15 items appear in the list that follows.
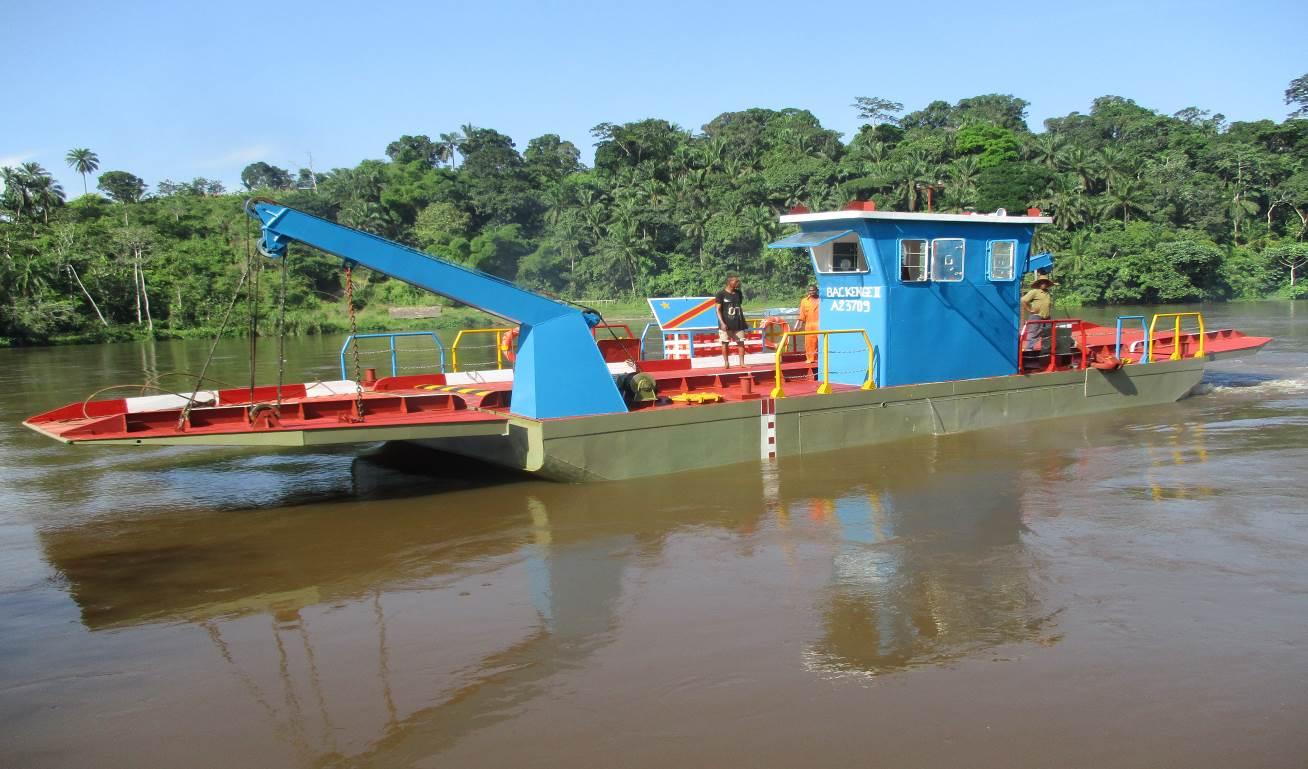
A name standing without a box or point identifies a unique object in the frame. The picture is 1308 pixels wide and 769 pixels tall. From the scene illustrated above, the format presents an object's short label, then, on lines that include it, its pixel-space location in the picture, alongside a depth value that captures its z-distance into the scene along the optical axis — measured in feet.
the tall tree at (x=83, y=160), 300.81
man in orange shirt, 43.27
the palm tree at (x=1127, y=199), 193.47
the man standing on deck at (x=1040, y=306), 42.86
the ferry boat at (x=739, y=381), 28.73
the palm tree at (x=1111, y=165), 203.62
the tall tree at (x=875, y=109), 320.50
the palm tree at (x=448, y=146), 354.95
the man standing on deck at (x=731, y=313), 39.37
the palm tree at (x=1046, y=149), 220.02
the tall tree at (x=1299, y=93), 335.06
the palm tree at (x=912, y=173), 211.41
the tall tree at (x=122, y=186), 318.94
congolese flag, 44.19
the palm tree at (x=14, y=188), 192.34
